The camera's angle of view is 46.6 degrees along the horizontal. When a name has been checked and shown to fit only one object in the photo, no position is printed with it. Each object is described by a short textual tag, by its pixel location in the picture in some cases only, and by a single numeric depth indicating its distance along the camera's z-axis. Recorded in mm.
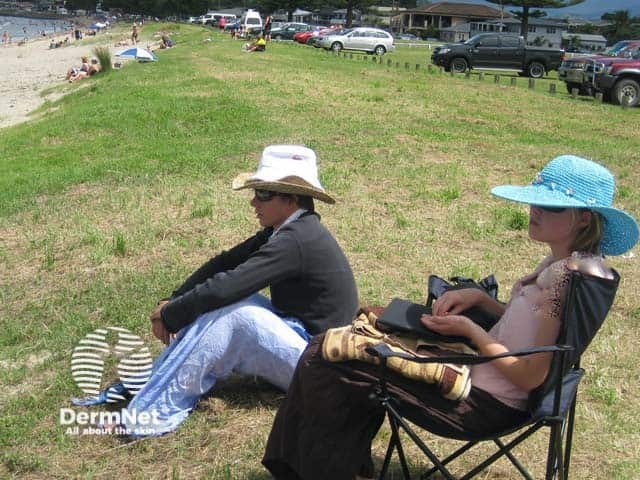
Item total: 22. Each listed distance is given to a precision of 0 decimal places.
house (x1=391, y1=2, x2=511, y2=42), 106438
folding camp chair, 2375
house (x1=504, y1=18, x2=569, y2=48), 84125
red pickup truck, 18469
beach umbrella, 29853
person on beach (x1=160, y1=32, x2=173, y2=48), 43006
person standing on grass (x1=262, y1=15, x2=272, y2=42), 41638
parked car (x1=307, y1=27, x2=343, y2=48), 42269
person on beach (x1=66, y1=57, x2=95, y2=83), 26531
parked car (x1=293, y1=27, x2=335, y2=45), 45344
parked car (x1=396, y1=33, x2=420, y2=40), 83412
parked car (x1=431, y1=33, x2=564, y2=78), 28812
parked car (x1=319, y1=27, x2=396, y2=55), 40375
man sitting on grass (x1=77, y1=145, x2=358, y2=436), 3395
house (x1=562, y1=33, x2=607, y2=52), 79288
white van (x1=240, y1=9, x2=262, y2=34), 51881
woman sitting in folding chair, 2516
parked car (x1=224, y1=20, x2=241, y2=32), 56169
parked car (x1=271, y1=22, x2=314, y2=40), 51150
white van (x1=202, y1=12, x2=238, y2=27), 77900
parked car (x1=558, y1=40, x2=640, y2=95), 19969
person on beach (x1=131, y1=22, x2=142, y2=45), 52406
